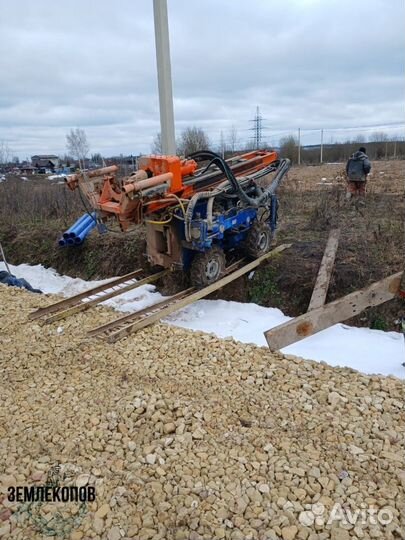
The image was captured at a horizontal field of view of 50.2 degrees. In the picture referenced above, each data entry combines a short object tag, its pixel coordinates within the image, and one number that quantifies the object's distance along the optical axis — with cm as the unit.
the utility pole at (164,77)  631
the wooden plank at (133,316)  475
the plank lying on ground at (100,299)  518
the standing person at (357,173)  940
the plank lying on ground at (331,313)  308
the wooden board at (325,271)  453
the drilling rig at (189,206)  489
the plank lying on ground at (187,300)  461
